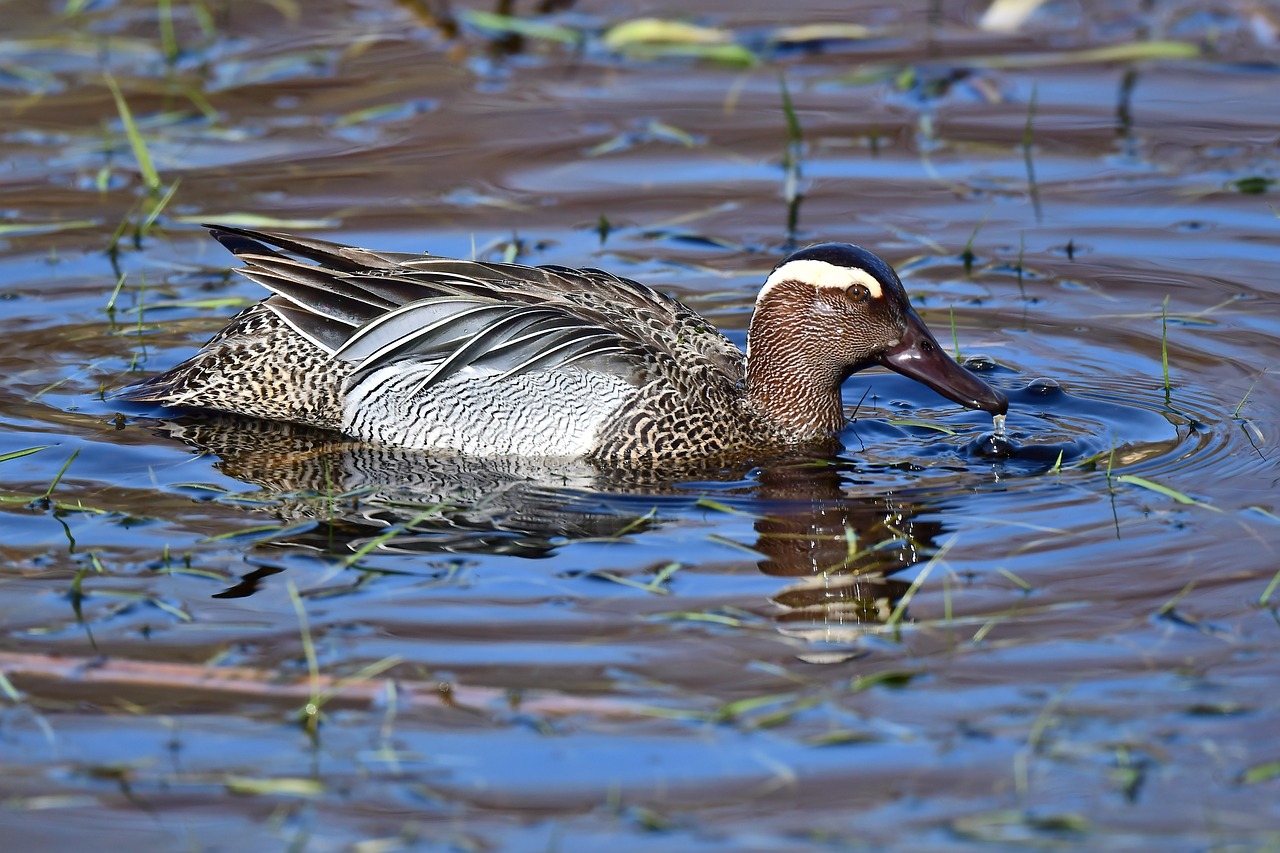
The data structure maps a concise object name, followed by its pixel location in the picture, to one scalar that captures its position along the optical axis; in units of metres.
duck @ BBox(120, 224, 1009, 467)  13.14
